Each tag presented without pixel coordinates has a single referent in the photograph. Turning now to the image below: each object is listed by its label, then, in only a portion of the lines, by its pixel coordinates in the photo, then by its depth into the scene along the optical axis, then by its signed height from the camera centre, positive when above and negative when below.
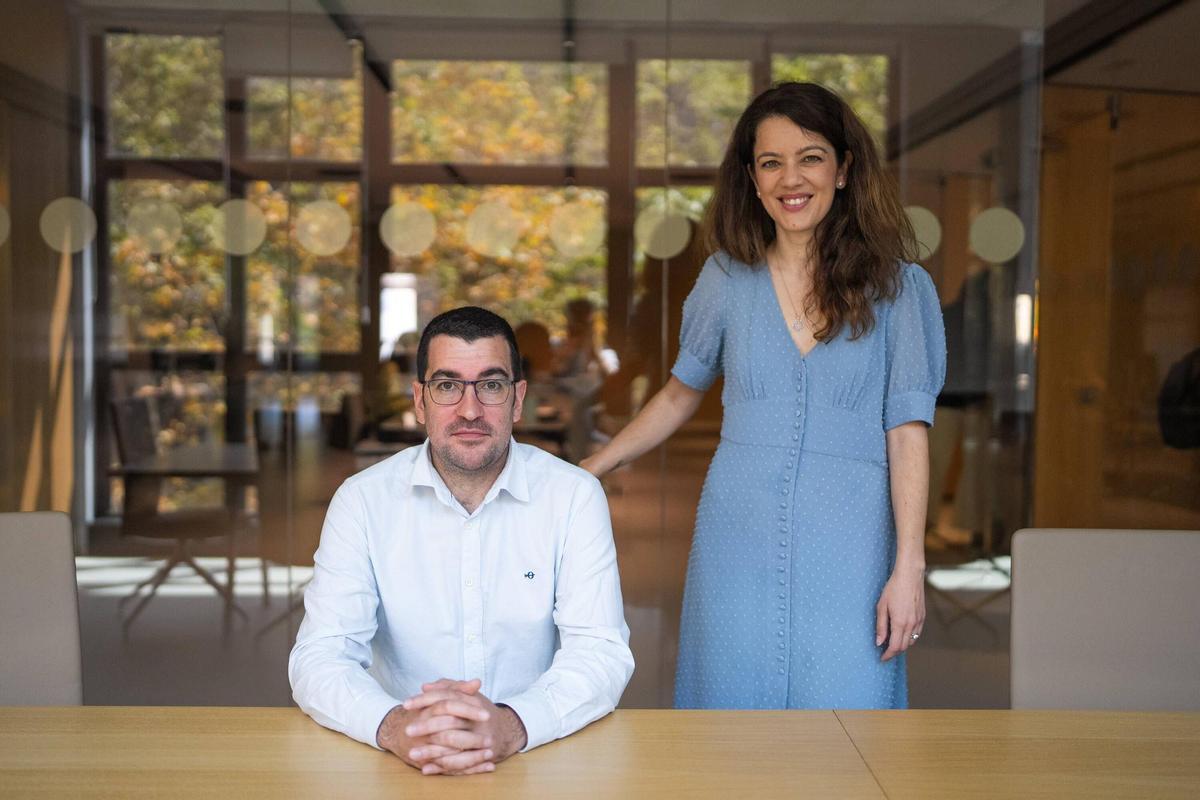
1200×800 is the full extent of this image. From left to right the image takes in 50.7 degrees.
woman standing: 2.67 -0.23
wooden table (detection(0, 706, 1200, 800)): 1.66 -0.59
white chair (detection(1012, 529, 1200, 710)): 2.46 -0.55
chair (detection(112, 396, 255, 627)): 5.44 -0.78
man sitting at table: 2.28 -0.39
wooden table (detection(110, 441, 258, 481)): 5.46 -0.54
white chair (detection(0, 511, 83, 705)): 2.43 -0.54
